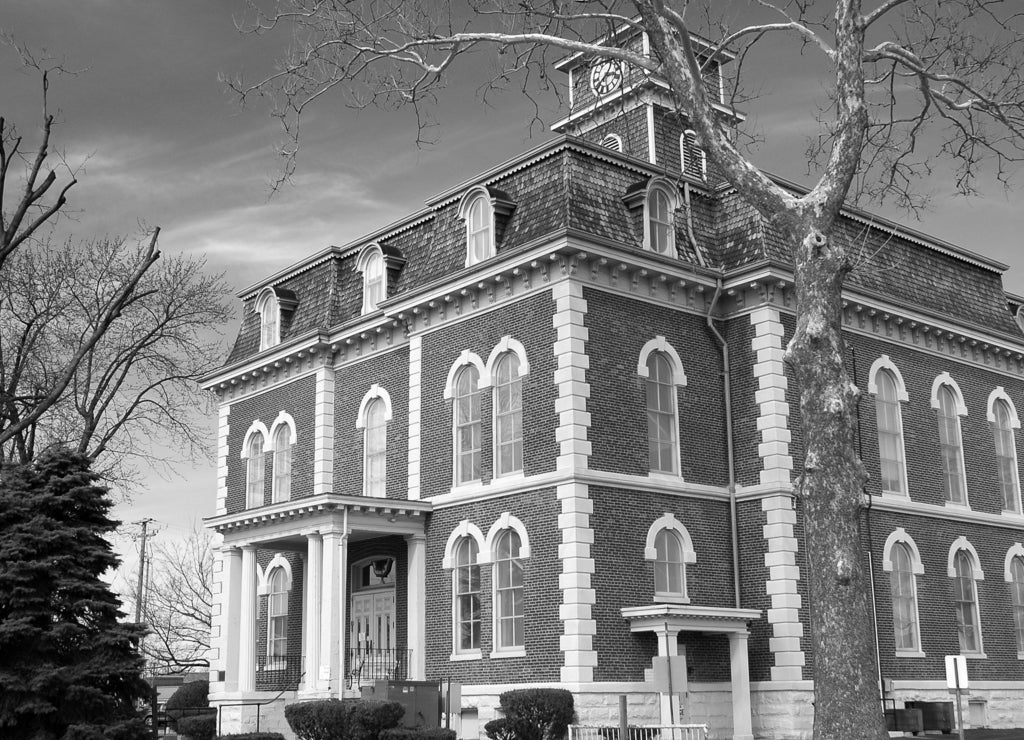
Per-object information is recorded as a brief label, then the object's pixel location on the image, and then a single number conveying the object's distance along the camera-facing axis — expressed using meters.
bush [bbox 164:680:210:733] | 34.41
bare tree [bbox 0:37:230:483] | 31.80
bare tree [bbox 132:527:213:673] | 61.31
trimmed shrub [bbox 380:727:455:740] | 21.55
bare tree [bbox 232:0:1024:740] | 14.70
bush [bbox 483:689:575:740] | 21.78
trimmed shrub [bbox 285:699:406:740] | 22.45
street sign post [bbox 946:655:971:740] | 19.06
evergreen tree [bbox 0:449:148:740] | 18.95
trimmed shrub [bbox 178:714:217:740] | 28.56
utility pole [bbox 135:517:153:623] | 56.22
